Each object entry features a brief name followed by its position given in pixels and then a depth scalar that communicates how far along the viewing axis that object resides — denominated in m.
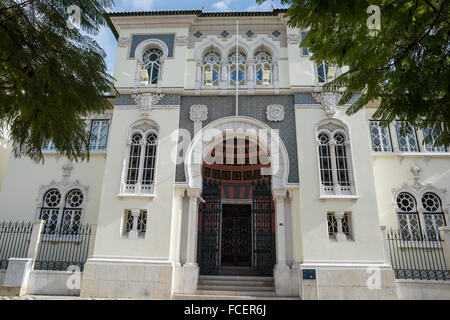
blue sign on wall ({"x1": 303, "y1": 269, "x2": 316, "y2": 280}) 9.52
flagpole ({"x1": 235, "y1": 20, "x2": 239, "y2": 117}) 11.85
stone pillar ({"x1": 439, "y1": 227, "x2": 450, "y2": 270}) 9.66
